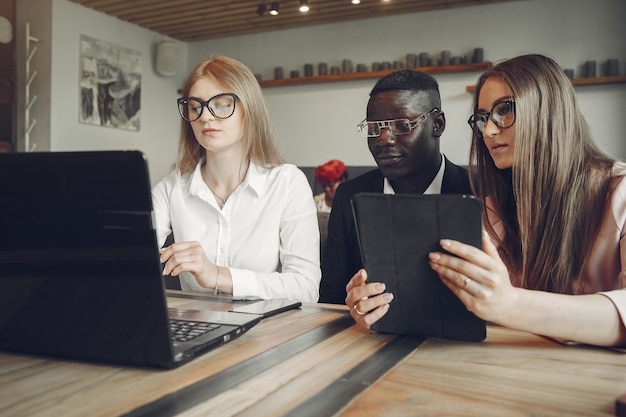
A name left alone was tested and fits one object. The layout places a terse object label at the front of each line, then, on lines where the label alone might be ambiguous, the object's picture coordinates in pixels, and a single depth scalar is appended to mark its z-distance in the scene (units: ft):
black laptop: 1.93
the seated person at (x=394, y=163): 5.39
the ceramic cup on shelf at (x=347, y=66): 19.26
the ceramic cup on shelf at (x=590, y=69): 16.12
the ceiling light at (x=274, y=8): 16.68
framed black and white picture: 18.44
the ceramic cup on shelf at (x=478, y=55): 17.31
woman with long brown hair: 3.52
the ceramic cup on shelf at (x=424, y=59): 18.06
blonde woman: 5.23
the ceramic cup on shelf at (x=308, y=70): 19.91
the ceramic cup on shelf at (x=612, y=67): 15.81
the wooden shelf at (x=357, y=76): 17.43
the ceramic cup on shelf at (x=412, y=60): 18.35
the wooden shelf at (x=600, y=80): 15.71
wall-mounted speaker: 20.85
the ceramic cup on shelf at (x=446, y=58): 17.78
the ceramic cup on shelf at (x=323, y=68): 19.67
